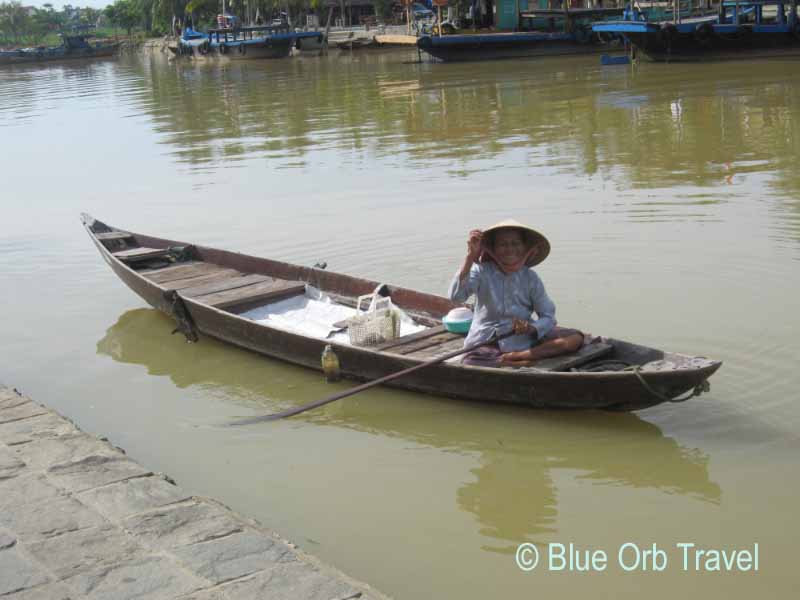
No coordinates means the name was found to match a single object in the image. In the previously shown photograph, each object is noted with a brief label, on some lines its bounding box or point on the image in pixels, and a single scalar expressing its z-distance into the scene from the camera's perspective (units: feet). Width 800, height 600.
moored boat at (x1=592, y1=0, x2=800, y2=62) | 94.99
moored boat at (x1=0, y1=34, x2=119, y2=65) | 225.97
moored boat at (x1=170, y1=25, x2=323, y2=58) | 159.53
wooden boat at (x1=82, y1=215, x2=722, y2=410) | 17.17
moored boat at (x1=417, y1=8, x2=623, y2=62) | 114.62
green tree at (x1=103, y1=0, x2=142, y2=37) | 276.98
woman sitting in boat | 18.35
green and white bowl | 20.83
